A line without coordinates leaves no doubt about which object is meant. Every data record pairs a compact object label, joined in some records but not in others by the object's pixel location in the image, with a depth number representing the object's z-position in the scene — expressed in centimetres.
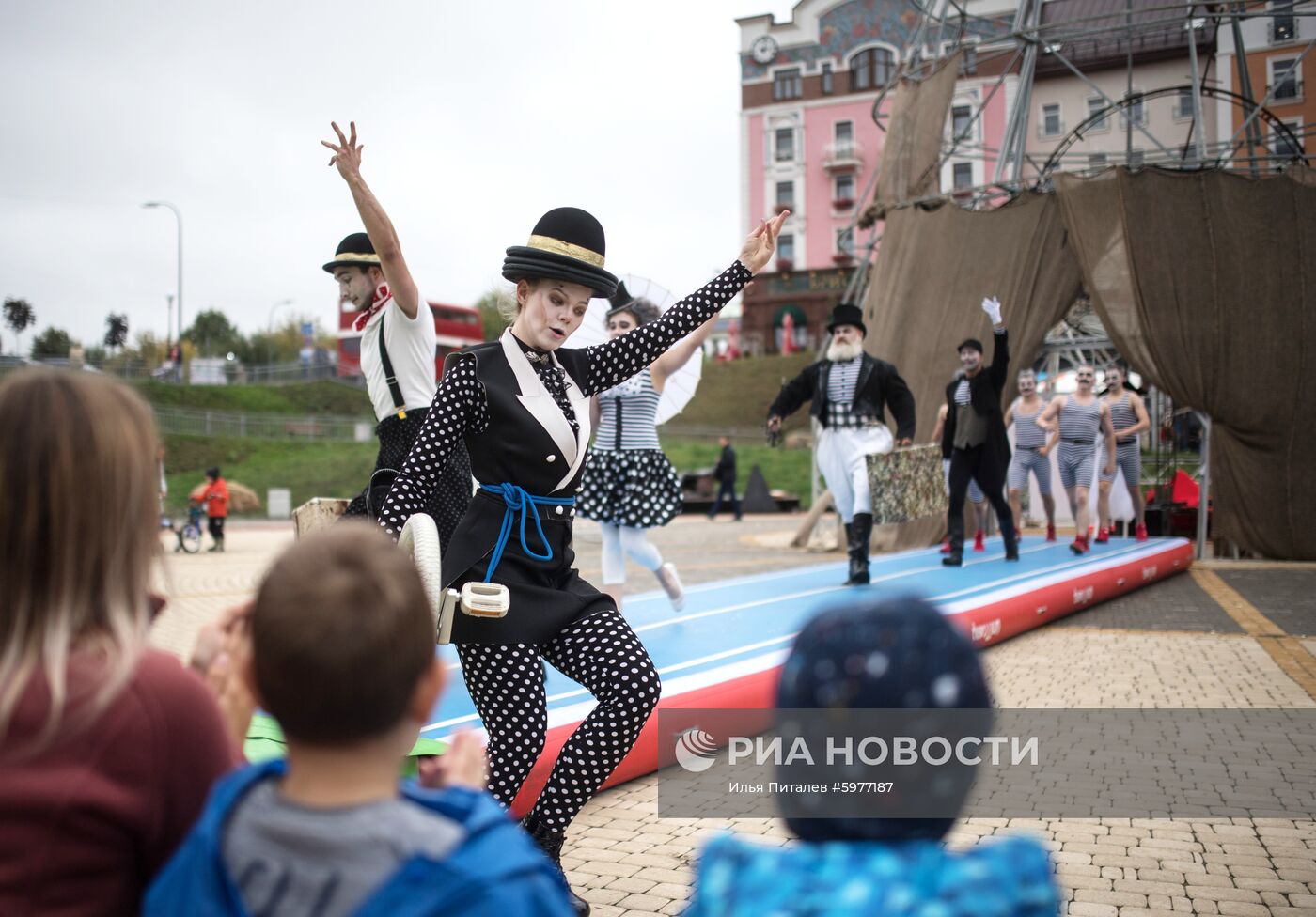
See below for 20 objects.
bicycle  2088
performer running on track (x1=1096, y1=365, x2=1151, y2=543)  1302
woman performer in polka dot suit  326
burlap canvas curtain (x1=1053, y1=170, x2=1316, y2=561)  1342
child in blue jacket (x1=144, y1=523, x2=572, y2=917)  137
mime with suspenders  401
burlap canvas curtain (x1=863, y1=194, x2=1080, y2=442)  1430
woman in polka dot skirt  744
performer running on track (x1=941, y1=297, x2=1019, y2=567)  1105
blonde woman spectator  145
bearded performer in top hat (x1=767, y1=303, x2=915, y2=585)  932
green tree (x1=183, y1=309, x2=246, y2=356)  8131
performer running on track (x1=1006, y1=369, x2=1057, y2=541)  1322
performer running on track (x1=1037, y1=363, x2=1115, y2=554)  1262
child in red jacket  2059
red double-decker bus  4828
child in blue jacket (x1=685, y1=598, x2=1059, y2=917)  147
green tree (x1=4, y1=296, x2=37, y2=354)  6450
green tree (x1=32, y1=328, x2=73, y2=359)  6475
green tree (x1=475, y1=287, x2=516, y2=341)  7684
